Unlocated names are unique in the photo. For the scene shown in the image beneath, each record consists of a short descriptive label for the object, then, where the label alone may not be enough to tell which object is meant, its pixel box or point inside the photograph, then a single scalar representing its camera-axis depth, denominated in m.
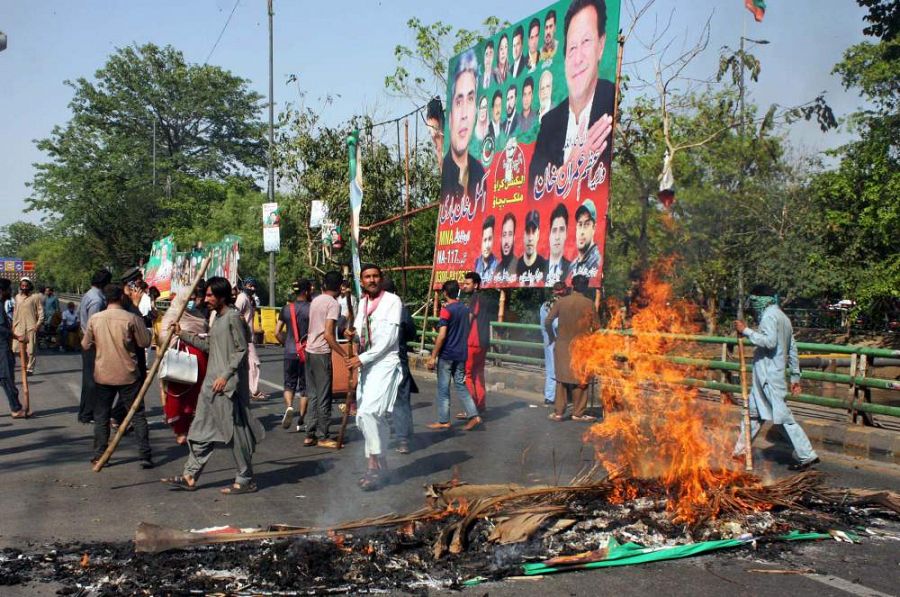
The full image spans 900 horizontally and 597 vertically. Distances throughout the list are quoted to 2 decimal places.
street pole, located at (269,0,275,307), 28.84
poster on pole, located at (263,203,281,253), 26.47
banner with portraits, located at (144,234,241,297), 26.22
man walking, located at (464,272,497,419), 11.37
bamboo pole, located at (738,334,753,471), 7.50
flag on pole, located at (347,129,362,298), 9.18
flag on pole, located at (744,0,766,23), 9.37
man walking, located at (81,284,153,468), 8.29
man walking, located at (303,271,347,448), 9.43
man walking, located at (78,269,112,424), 9.45
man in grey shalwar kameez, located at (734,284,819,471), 8.34
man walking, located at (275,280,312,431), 10.81
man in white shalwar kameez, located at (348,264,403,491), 7.31
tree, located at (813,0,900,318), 23.53
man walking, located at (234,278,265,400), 12.70
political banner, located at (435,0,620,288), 14.50
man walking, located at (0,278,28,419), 11.27
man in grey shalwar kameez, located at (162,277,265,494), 7.05
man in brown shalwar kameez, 11.38
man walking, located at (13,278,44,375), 15.00
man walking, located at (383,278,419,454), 8.98
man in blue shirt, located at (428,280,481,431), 10.84
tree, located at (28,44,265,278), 57.91
